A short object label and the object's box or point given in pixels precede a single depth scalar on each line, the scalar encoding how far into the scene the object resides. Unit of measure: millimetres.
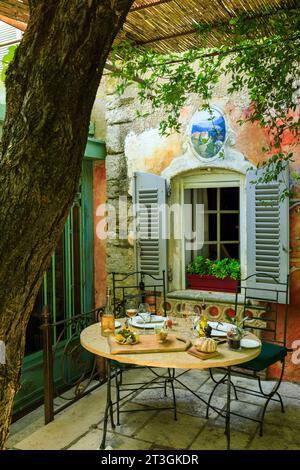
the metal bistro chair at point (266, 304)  4407
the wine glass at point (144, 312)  3869
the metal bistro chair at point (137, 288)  5141
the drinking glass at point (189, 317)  3635
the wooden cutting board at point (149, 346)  3178
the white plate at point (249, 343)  3354
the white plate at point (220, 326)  3698
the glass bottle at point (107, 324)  3639
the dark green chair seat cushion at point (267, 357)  3621
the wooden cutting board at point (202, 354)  3068
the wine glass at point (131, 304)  5426
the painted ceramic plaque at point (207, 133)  4922
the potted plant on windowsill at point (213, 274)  5059
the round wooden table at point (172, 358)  2990
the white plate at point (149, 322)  3770
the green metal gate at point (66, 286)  4969
